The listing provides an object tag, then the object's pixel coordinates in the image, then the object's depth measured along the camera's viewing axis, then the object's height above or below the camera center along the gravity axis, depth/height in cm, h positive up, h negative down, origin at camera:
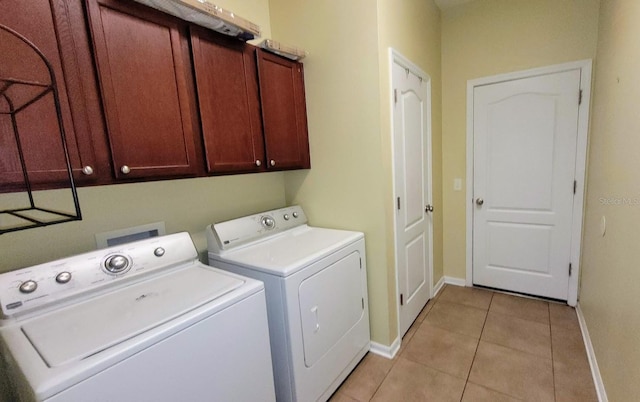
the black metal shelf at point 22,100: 88 +27
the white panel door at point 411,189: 202 -25
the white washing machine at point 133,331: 79 -49
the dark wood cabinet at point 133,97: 95 +35
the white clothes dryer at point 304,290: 138 -68
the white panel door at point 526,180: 234 -27
